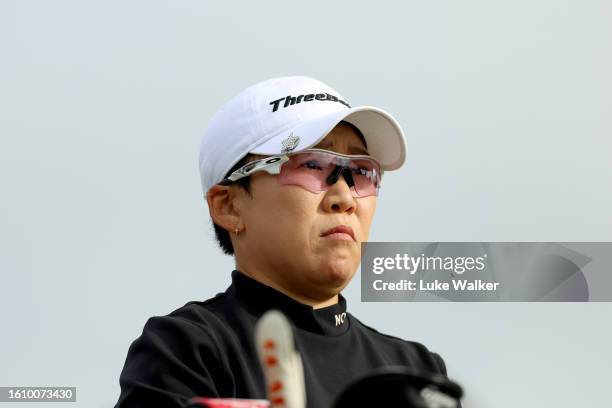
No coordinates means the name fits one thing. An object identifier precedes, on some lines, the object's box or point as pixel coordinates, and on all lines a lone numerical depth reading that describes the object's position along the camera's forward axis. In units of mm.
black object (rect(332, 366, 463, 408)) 4145
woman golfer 7184
